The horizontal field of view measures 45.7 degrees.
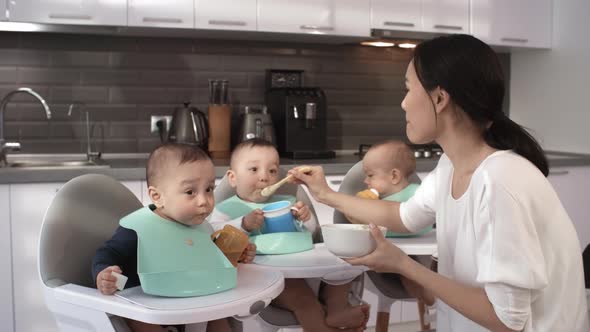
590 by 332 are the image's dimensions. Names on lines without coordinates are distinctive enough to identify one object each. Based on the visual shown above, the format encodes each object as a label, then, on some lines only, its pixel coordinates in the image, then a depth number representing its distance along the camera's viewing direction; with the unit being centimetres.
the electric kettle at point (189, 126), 349
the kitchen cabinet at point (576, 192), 376
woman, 137
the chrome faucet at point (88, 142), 346
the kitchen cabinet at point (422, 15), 367
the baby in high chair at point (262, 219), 212
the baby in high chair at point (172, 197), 161
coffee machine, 358
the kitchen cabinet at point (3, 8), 308
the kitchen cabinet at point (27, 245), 284
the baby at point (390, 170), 252
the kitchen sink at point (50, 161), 323
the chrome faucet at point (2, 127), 311
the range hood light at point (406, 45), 414
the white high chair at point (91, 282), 144
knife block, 364
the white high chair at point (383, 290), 248
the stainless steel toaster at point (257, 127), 356
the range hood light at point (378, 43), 404
